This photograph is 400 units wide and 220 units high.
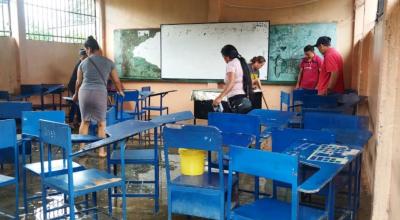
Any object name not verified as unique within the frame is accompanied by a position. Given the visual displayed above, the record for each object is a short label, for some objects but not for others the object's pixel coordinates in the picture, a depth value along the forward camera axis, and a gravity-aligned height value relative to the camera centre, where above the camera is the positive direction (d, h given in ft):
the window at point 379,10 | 11.21 +2.10
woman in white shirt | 13.24 -0.24
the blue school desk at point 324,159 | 5.70 -1.53
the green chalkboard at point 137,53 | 25.34 +1.55
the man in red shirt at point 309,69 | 19.58 +0.40
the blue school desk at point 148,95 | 20.71 -1.18
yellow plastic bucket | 8.66 -2.01
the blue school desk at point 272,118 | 11.14 -1.31
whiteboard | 22.50 +1.91
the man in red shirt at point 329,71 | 15.23 +0.24
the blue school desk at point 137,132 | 8.86 -1.35
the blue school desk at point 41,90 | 21.67 -0.90
